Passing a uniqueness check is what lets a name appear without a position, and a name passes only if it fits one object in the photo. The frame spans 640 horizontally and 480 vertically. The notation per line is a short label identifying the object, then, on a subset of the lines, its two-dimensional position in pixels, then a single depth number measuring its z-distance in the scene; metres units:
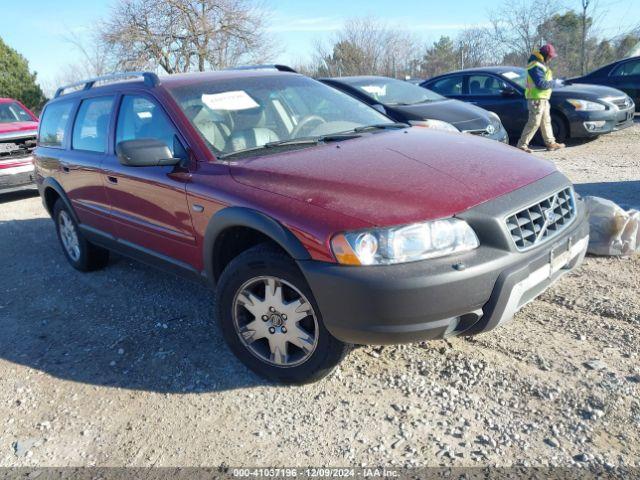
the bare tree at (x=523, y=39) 22.77
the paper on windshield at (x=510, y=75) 10.19
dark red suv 2.54
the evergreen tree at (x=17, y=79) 24.27
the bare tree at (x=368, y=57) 27.02
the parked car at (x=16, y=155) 8.97
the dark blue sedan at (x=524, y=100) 9.48
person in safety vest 8.80
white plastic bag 4.32
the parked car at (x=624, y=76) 12.17
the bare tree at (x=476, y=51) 24.81
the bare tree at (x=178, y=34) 23.45
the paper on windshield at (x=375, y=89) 8.58
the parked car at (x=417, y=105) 7.77
